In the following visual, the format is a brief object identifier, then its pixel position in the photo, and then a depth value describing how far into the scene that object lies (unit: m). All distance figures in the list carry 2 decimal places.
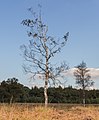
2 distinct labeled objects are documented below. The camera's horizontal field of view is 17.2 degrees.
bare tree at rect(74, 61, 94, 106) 62.62
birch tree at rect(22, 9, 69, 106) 30.50
